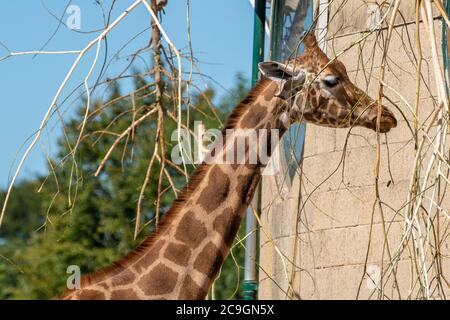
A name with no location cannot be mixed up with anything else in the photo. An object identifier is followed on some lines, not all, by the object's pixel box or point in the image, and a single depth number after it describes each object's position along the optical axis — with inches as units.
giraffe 344.8
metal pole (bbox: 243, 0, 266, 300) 460.1
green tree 1104.1
